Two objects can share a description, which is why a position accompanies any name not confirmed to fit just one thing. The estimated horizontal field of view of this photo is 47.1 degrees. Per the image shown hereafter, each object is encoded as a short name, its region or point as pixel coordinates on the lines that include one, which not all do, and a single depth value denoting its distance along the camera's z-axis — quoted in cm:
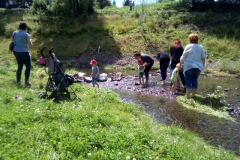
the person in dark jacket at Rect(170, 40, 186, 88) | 1091
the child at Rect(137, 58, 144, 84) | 1203
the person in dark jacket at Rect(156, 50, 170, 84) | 1203
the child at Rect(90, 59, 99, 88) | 1136
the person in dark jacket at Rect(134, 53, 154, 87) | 1212
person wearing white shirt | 893
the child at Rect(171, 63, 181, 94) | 1037
